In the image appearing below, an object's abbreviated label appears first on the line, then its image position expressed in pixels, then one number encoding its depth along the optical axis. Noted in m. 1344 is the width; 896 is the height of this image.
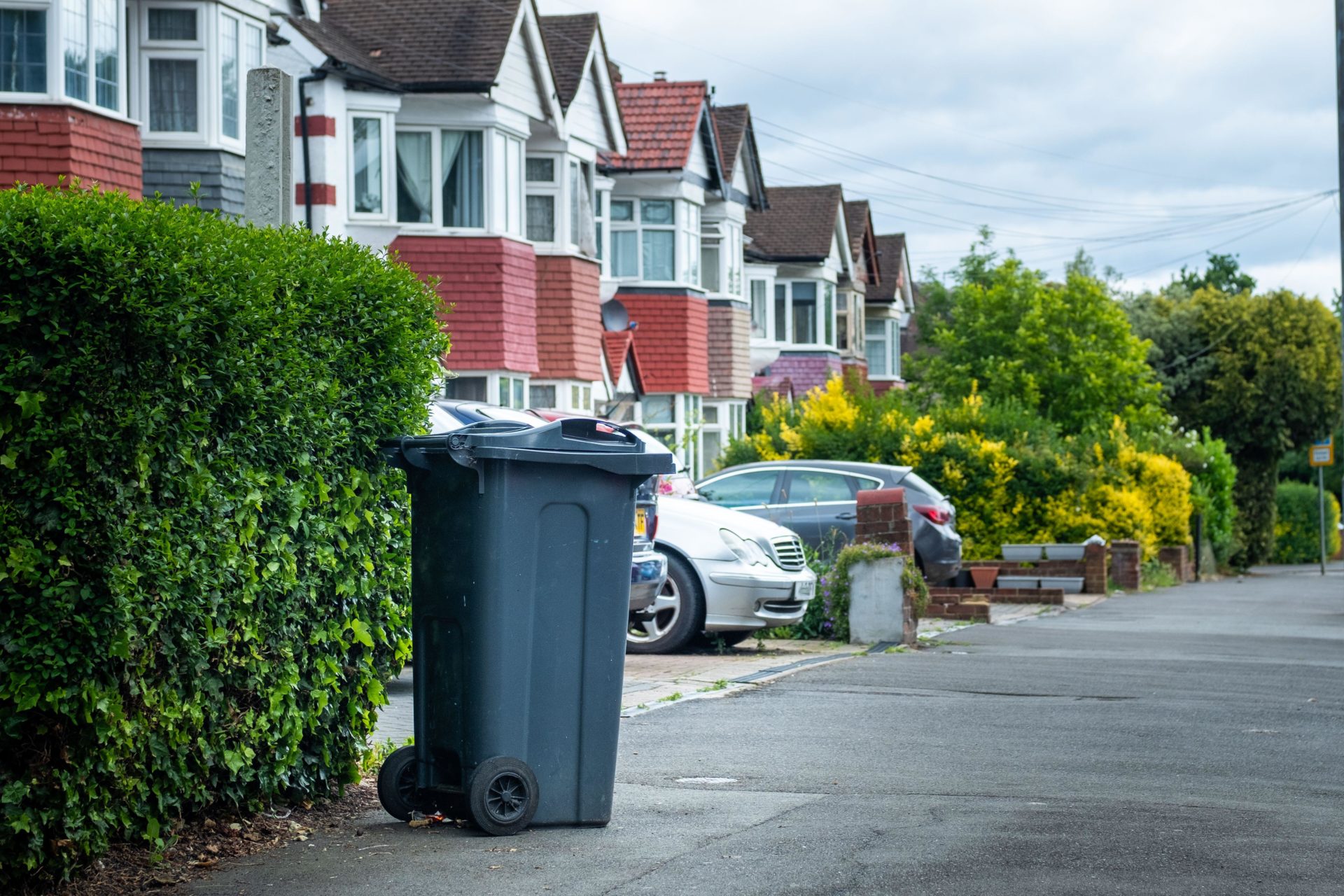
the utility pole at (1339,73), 24.23
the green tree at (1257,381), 49.66
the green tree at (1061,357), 37.69
